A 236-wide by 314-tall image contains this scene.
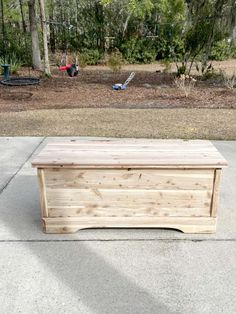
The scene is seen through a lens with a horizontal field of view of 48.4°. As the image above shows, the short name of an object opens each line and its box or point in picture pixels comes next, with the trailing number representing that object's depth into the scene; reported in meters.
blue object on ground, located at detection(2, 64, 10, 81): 7.95
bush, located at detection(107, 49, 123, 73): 9.61
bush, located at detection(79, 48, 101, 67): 13.70
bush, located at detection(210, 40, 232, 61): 15.31
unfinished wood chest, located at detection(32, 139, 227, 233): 1.99
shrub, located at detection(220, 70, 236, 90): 7.39
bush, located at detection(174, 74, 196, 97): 6.82
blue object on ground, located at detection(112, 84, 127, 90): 7.45
